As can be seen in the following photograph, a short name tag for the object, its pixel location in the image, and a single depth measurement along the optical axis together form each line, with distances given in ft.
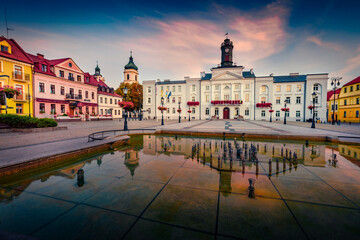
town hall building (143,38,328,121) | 123.95
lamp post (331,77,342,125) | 84.48
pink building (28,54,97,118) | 90.17
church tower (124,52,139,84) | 211.02
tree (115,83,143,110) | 178.60
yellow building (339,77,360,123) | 115.03
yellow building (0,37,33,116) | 75.41
